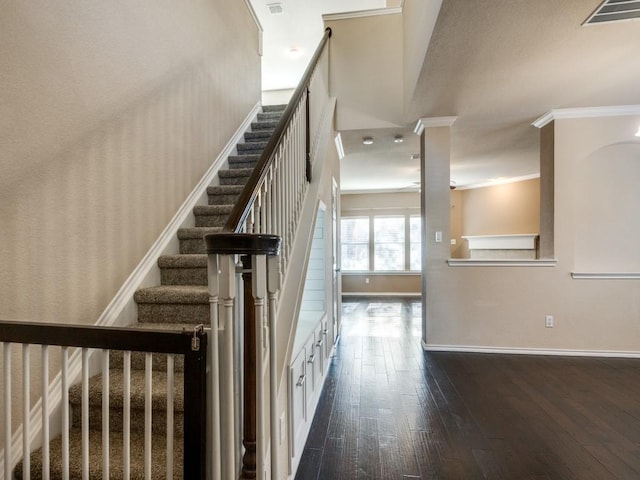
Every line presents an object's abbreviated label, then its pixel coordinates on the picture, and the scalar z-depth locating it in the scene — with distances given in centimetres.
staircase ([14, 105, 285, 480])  130
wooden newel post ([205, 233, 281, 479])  100
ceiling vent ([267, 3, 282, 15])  458
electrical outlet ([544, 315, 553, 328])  373
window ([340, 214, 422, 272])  830
